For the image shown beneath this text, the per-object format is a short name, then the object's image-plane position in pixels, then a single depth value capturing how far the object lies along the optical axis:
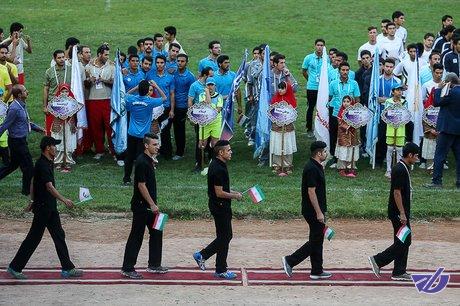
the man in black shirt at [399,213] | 15.83
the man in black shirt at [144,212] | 15.78
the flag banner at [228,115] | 22.36
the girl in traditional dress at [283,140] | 22.08
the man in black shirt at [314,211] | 15.73
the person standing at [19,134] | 19.23
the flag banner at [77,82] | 22.33
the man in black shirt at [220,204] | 15.81
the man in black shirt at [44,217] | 15.73
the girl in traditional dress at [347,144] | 22.00
